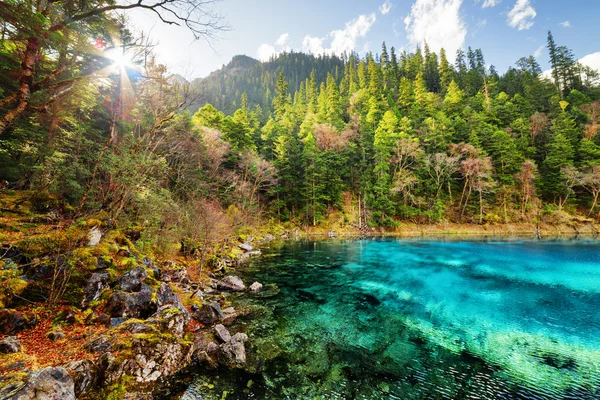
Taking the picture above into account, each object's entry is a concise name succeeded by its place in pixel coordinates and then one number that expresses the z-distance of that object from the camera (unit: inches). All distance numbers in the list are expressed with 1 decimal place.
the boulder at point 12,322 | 185.9
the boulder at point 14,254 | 232.8
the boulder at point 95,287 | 244.7
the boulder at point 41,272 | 230.3
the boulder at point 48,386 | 124.6
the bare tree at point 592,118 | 1465.3
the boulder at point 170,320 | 223.1
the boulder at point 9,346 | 162.2
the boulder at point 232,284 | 427.8
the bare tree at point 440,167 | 1358.3
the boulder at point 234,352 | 216.8
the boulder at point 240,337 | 243.8
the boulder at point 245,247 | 801.6
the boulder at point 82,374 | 153.5
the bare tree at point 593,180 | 1235.2
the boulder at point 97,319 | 223.6
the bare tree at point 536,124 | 1562.5
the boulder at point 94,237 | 310.2
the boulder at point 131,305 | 244.0
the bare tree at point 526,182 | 1321.4
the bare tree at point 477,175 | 1299.2
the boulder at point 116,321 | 221.5
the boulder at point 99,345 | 181.2
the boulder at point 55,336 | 189.9
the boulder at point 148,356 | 173.5
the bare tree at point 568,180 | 1266.0
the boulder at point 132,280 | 272.0
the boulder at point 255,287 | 422.2
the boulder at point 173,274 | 387.5
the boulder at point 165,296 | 273.1
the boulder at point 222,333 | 244.5
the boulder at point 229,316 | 301.6
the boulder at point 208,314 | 294.0
